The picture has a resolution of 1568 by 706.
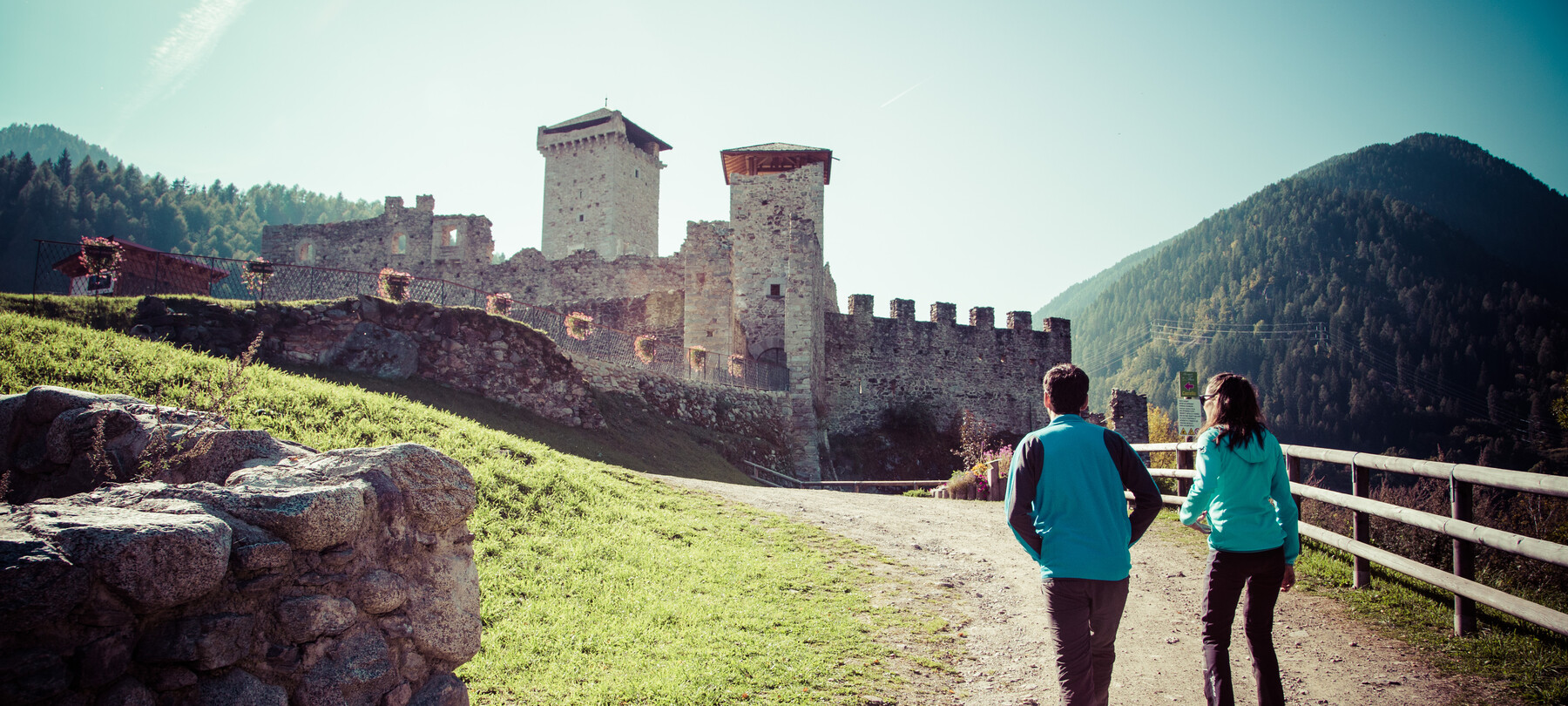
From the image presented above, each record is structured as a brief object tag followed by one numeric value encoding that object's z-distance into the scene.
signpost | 16.58
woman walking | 3.52
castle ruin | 23.77
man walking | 3.12
